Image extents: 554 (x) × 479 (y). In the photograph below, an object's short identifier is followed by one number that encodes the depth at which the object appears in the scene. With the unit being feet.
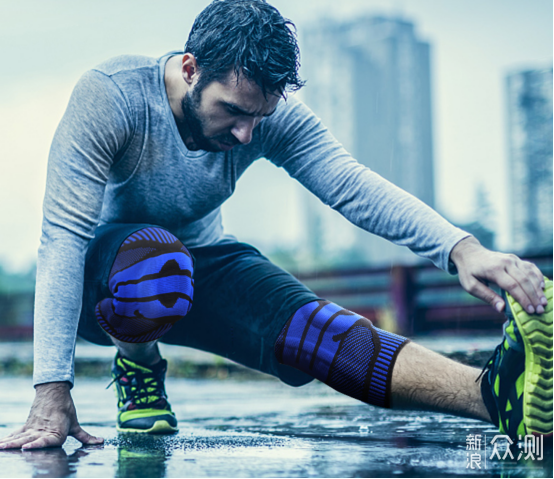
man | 4.91
